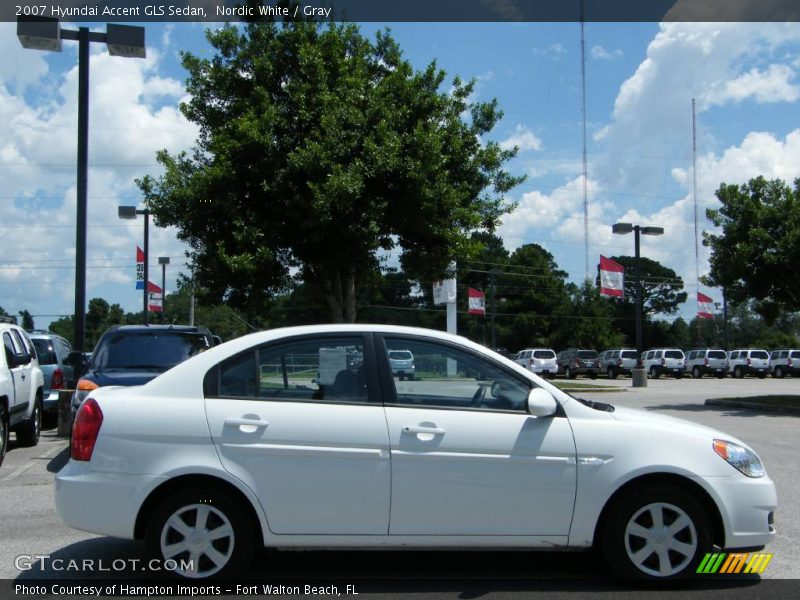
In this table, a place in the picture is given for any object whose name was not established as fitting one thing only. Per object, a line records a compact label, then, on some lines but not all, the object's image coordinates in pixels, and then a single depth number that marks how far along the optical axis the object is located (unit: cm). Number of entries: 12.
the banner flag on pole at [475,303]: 4675
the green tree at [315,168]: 1554
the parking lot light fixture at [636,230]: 3259
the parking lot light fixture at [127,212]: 2614
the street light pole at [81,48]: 1303
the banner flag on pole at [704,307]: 5206
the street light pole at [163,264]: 4412
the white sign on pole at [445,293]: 3070
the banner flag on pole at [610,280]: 3834
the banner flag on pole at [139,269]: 3309
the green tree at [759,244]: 2039
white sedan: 518
